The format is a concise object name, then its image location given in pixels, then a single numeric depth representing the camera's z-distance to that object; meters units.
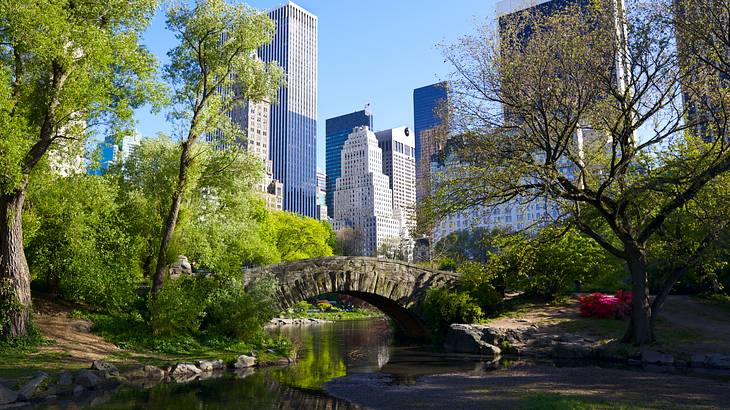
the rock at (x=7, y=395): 12.76
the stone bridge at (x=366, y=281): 26.19
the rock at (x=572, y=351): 22.78
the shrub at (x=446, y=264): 44.85
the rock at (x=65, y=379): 14.72
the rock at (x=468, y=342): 24.84
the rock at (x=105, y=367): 16.20
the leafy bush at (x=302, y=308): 65.64
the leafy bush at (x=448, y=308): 28.58
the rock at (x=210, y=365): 19.30
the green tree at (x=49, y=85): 16.61
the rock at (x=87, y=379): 15.20
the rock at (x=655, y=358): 19.84
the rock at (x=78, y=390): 14.70
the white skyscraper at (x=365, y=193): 185.25
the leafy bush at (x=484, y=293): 29.86
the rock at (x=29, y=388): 13.28
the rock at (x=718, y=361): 18.92
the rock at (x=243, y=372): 18.41
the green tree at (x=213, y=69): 23.06
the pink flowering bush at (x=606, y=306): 27.09
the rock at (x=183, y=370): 18.20
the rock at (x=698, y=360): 19.52
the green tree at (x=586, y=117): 18.30
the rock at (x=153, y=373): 17.39
